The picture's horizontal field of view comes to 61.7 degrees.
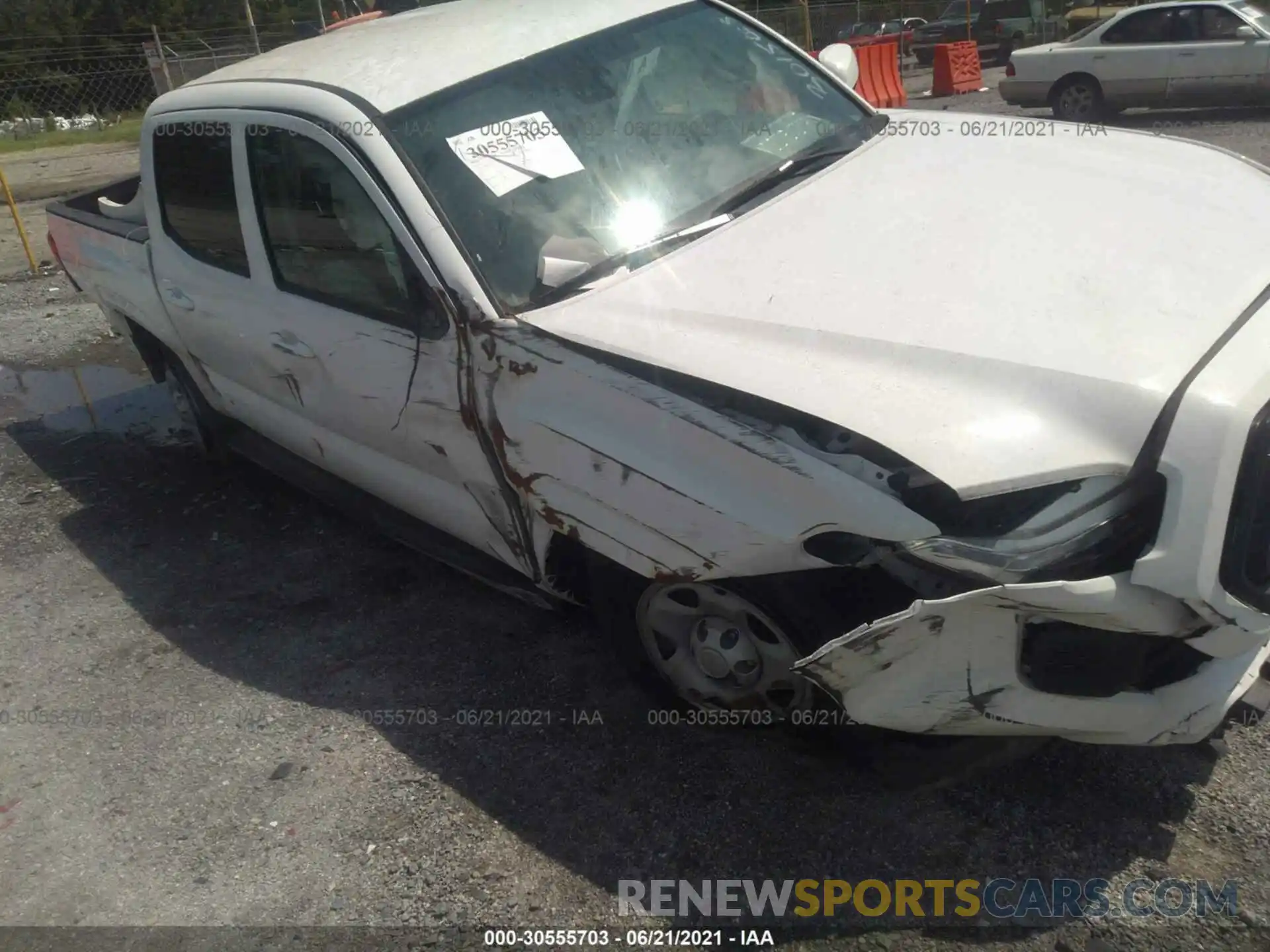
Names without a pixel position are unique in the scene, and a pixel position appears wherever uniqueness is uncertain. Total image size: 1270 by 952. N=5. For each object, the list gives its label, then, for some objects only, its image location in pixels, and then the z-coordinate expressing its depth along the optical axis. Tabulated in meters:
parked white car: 10.86
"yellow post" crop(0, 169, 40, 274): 9.38
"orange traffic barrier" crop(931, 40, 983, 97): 16.12
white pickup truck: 2.03
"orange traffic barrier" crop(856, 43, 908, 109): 13.11
